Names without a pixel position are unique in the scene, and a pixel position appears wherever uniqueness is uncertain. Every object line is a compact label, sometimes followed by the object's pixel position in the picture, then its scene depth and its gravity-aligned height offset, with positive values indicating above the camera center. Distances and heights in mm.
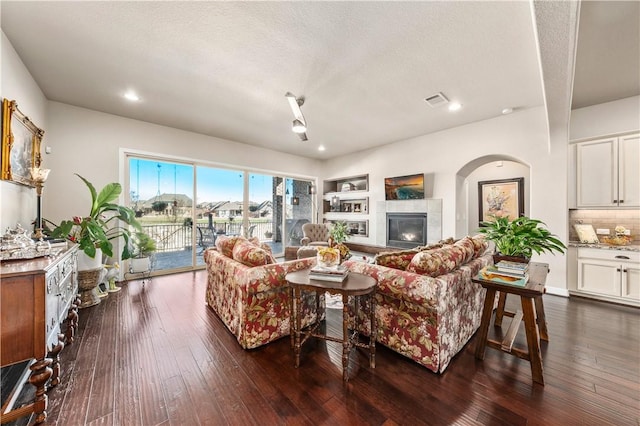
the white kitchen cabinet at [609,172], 3260 +603
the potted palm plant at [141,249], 4133 -629
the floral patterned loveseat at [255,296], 2111 -790
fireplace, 5199 -370
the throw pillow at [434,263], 1882 -404
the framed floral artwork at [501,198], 5875 +407
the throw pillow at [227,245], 2799 -375
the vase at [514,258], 1974 -385
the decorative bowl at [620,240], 3365 -387
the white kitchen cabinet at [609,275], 3143 -869
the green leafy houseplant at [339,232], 5266 -430
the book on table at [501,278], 1803 -520
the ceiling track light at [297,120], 2812 +1152
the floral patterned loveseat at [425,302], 1805 -737
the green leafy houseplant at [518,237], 1942 -198
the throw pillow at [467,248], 2295 -344
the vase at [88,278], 3039 -836
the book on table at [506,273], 1850 -482
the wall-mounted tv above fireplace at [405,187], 5082 +601
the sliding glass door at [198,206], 4645 +185
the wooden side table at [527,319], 1757 -891
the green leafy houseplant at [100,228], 2895 -178
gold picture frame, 2244 +753
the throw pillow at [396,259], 2147 -423
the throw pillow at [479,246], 2578 -366
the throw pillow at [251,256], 2275 -419
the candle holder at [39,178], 2379 +385
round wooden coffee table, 1755 -606
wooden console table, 1237 -589
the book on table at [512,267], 1854 -429
